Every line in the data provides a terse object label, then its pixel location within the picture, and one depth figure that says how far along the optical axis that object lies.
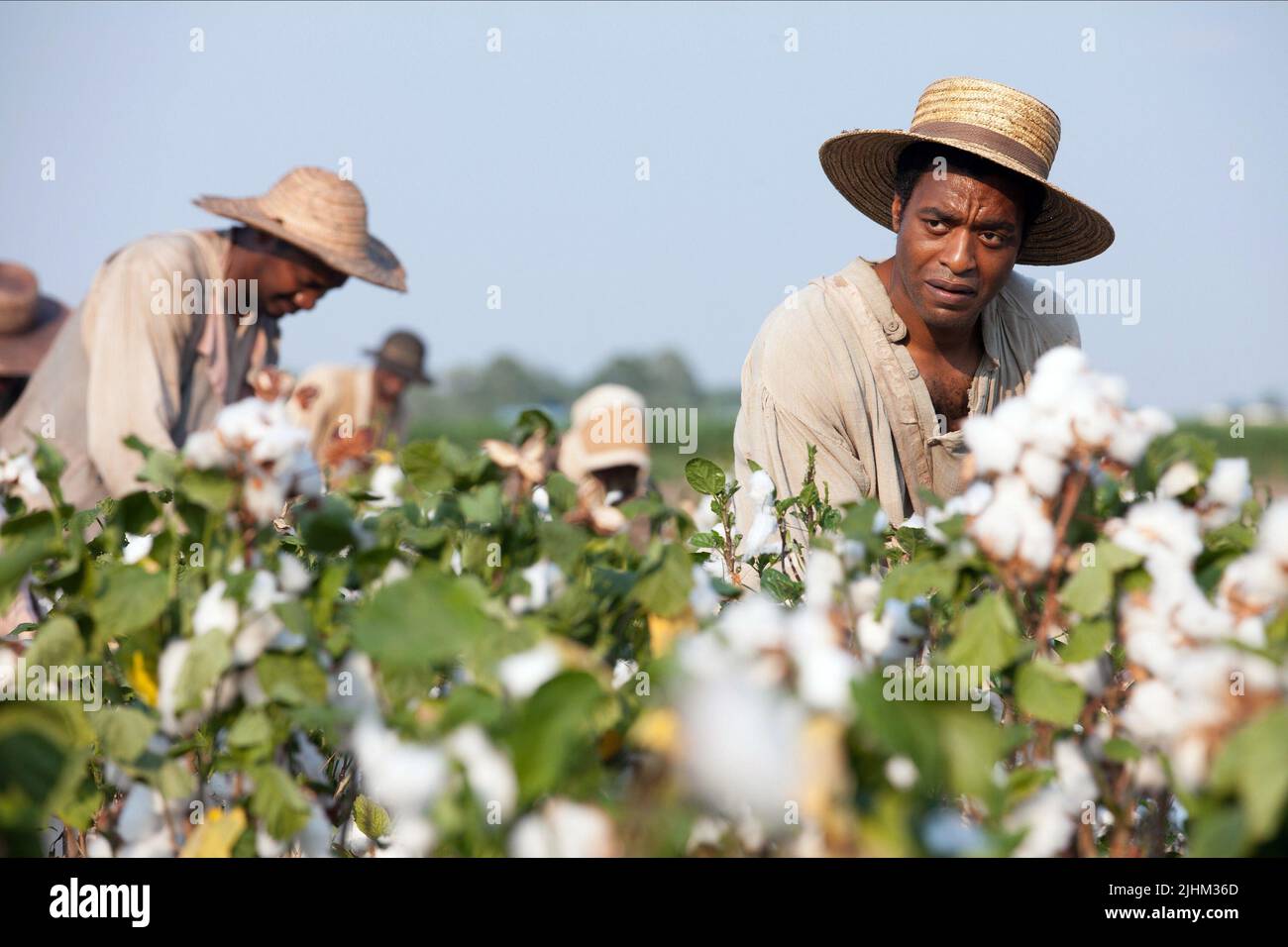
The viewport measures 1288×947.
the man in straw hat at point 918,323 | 2.92
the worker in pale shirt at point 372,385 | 7.12
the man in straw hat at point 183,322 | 3.90
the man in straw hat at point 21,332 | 5.01
